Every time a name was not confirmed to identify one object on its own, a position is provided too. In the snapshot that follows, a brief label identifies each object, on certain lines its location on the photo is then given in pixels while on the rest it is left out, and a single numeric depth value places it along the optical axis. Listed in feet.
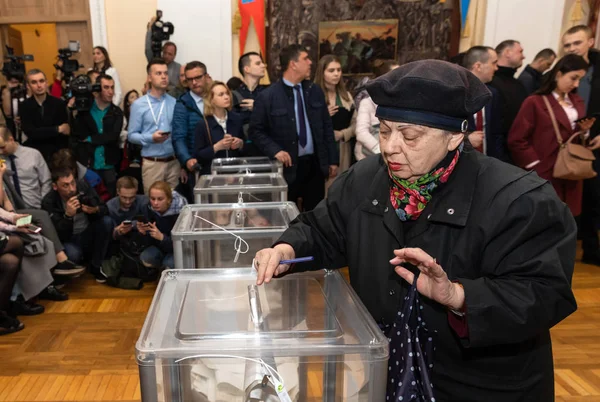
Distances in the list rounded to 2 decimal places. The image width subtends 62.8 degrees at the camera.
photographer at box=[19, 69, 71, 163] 12.54
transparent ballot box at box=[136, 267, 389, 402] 2.63
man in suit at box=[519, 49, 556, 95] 13.79
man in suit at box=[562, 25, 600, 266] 11.95
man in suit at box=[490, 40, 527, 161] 12.10
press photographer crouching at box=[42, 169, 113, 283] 11.06
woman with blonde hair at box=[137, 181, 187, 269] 10.83
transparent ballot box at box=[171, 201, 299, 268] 5.17
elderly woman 2.93
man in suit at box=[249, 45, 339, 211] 10.81
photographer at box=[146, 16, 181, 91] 18.16
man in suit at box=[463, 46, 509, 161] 10.41
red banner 19.40
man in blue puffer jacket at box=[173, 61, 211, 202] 11.68
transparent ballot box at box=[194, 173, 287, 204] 7.29
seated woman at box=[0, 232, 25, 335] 9.10
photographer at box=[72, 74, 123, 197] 13.01
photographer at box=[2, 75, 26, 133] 13.17
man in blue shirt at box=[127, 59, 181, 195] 12.26
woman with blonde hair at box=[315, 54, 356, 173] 12.92
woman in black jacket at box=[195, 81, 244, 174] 10.96
